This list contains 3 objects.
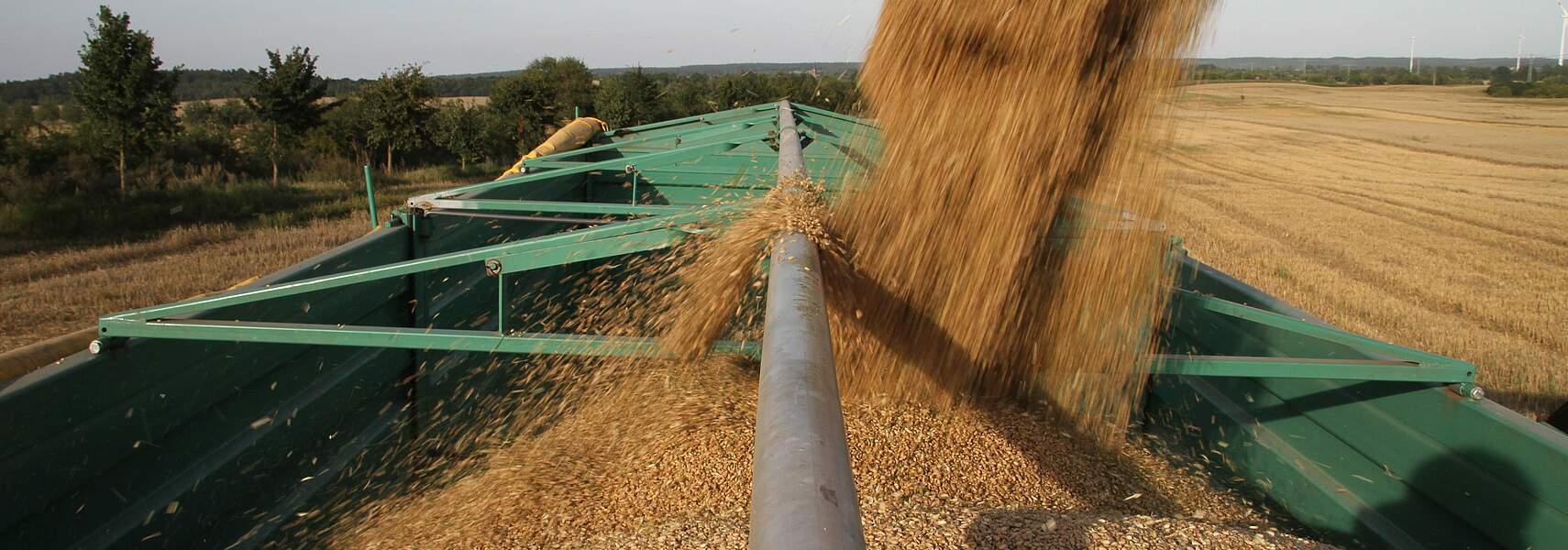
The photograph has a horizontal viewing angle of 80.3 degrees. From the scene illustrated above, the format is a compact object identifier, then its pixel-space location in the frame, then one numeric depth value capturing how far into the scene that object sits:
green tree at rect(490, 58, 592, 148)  29.20
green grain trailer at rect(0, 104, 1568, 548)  1.91
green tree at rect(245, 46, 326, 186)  24.09
